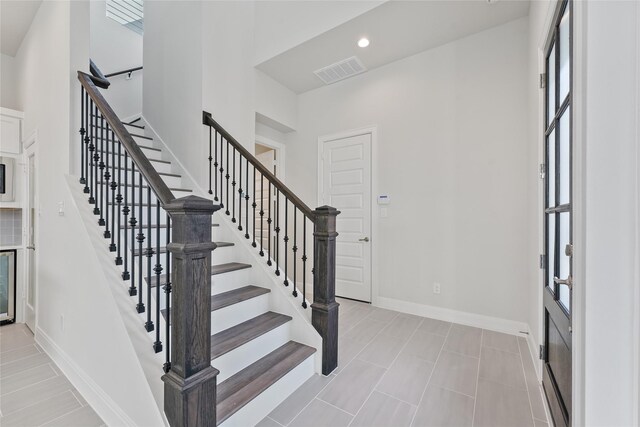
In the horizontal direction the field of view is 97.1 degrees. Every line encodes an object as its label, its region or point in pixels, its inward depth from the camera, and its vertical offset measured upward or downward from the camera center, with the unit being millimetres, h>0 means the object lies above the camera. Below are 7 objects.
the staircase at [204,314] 1247 -630
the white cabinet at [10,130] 3145 +901
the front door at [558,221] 1385 -36
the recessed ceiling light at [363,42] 3146 +1937
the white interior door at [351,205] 3846 +113
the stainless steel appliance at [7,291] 3221 -923
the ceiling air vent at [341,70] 3611 +1919
